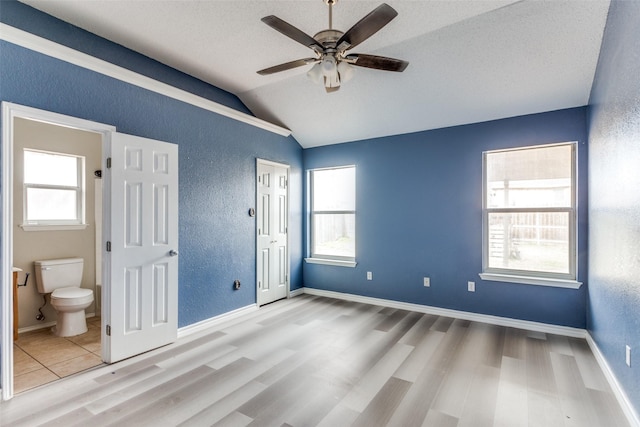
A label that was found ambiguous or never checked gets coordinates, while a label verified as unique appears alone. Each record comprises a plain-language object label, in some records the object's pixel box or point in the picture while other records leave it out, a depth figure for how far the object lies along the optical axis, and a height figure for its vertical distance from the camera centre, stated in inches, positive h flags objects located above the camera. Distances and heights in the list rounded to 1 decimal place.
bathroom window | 141.9 +11.8
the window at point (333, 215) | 197.9 -0.9
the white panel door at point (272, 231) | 176.4 -10.3
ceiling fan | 76.5 +46.5
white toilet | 129.9 -33.7
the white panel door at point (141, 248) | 109.3 -12.8
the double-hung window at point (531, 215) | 139.3 -0.7
